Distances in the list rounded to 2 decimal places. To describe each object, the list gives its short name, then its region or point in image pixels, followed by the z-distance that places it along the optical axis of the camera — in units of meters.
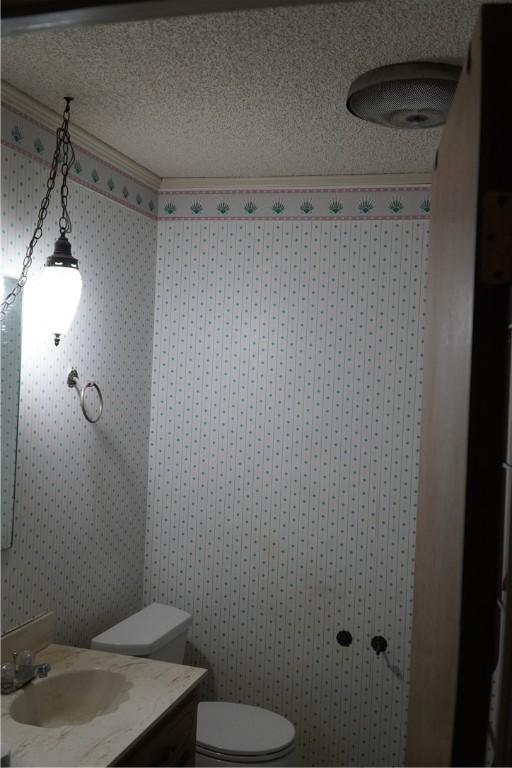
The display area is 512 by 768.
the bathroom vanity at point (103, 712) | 1.72
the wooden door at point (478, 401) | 0.70
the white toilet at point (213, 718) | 2.39
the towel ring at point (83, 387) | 2.45
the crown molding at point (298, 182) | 2.78
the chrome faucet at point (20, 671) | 2.01
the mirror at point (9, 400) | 2.08
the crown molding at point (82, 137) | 2.07
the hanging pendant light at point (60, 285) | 2.09
